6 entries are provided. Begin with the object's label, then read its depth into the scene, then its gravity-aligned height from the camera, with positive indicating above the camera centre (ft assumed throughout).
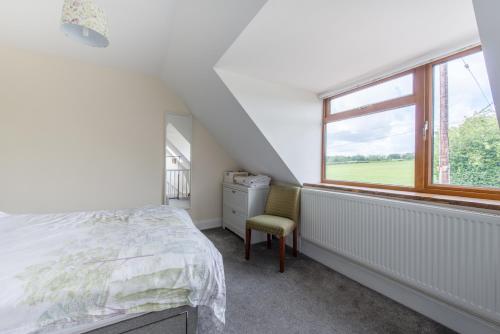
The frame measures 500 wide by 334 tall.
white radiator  4.07 -1.76
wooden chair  7.14 -1.83
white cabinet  9.38 -1.67
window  4.95 +1.12
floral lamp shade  3.43 +2.49
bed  2.77 -1.67
